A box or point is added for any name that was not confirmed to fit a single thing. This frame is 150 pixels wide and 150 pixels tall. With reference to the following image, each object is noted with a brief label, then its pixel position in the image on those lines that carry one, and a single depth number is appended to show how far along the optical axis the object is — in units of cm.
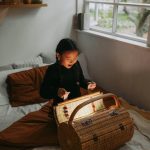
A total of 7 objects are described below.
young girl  161
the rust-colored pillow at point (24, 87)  222
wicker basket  139
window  228
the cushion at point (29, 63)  251
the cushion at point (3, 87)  219
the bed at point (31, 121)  164
